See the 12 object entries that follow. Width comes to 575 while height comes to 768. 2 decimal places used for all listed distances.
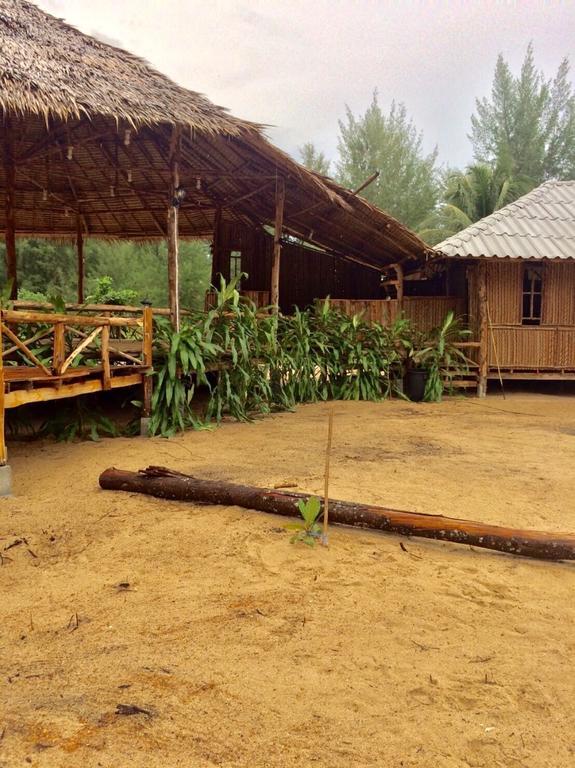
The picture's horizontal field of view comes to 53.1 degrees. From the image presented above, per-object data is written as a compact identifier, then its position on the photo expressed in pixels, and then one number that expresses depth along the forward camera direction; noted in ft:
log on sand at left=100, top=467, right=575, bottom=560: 10.68
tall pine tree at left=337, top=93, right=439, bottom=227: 88.07
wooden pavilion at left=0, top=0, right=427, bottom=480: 18.30
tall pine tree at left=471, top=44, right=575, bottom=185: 83.10
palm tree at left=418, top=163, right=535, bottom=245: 73.51
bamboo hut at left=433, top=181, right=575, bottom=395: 33.96
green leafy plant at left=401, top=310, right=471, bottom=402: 32.24
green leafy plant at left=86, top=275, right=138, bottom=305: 54.05
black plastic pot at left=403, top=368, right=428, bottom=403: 32.09
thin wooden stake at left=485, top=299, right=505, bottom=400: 34.20
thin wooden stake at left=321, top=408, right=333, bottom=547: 11.04
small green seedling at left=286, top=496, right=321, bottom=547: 11.27
